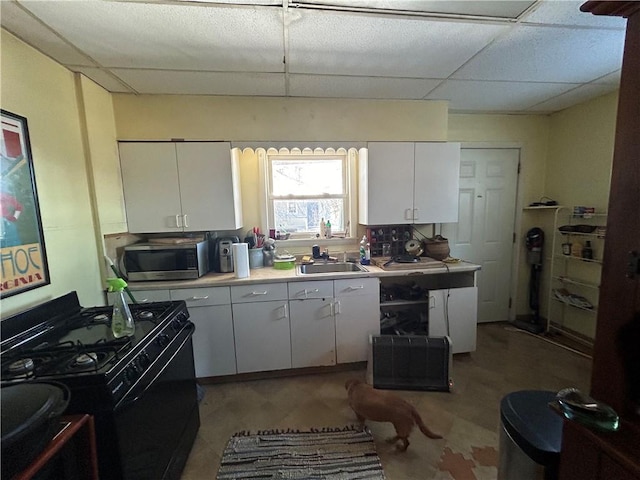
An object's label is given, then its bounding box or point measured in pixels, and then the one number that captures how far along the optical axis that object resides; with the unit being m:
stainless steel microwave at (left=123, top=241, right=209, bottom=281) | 2.27
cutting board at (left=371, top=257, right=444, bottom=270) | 2.53
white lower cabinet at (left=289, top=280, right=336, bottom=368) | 2.39
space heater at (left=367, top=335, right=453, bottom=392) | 2.28
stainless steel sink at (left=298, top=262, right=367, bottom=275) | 2.71
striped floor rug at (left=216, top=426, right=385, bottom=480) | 1.60
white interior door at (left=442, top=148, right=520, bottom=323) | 3.19
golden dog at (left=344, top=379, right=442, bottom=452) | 1.72
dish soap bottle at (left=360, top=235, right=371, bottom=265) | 2.80
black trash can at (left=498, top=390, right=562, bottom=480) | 1.09
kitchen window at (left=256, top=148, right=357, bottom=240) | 2.92
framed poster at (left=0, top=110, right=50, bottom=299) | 1.37
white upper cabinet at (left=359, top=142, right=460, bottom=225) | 2.65
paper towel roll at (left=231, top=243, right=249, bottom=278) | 2.35
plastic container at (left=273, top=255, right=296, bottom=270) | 2.60
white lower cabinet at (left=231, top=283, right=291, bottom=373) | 2.33
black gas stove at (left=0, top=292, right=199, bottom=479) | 1.05
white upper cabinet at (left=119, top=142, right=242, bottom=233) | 2.36
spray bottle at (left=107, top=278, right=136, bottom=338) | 1.42
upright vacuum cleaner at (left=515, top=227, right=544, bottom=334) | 3.18
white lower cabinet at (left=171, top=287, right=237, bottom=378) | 2.28
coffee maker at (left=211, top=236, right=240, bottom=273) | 2.51
